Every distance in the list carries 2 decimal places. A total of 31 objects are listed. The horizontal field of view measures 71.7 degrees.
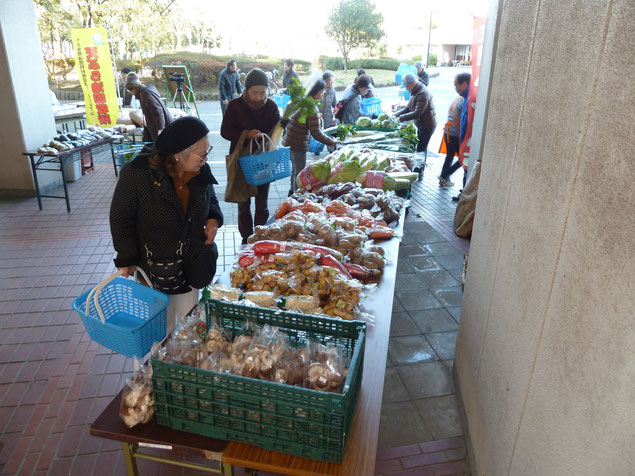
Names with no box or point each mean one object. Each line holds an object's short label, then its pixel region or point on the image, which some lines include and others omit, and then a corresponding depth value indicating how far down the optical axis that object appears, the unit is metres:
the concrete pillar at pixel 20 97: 7.33
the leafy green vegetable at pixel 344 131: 7.57
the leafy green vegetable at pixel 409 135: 7.36
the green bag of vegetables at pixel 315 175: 5.10
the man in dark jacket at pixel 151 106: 7.52
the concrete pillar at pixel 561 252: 1.26
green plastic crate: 1.66
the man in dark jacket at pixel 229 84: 13.42
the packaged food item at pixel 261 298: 2.61
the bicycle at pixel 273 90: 16.73
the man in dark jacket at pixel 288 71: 11.97
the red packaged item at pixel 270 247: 3.12
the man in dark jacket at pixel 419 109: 8.91
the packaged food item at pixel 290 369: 1.85
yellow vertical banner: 10.42
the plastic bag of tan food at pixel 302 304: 2.60
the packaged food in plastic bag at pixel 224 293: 2.61
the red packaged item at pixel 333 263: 2.97
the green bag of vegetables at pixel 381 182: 4.98
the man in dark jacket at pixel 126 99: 13.26
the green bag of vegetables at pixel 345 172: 5.10
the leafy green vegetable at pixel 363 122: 8.40
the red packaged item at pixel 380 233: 3.74
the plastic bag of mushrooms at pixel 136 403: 1.87
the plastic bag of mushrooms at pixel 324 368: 1.82
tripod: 13.66
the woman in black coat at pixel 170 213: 2.69
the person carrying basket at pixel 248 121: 4.82
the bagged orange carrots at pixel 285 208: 4.01
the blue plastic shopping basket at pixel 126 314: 2.18
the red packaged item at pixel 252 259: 3.04
